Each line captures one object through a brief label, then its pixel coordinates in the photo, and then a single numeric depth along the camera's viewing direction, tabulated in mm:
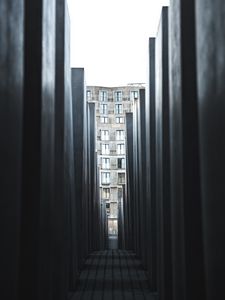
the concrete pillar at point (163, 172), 8062
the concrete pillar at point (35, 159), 5559
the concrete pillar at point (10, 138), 4211
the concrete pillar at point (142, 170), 14616
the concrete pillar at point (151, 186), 11078
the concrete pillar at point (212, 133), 4266
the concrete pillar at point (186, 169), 5773
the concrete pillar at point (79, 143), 14484
